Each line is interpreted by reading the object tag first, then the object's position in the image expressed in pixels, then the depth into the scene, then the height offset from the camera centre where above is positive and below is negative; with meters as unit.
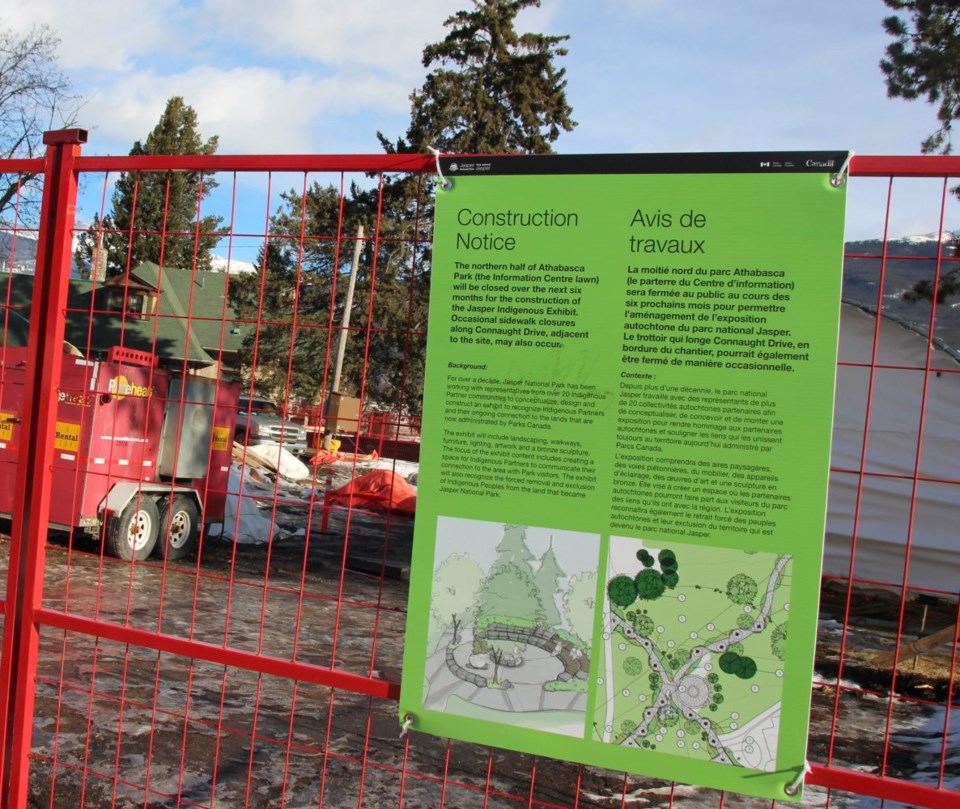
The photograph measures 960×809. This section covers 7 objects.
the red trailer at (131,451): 10.82 -0.76
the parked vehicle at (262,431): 21.11 -0.68
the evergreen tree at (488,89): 30.92 +11.08
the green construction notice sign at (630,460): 2.37 -0.07
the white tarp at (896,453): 13.28 +0.08
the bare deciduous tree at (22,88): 29.00 +9.03
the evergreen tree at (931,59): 13.80 +5.96
